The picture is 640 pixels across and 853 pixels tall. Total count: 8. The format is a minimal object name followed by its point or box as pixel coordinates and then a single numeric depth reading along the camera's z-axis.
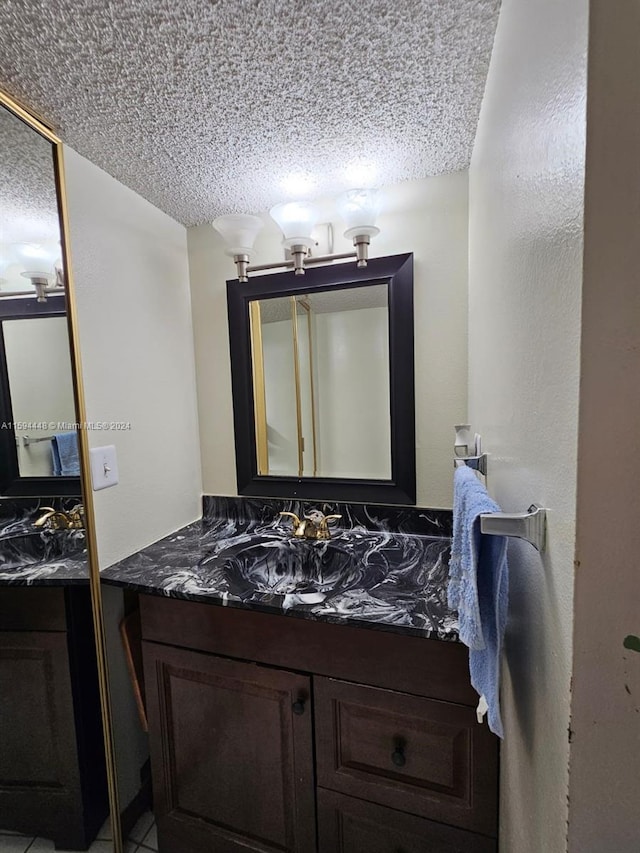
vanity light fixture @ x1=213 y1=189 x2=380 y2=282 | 1.10
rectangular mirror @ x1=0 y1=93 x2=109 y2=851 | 0.91
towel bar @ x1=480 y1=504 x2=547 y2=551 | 0.44
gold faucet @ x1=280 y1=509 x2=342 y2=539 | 1.25
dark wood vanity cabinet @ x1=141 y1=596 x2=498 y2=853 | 0.79
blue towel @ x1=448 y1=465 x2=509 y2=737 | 0.54
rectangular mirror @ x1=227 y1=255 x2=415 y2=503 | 1.24
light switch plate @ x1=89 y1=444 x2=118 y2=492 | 1.06
